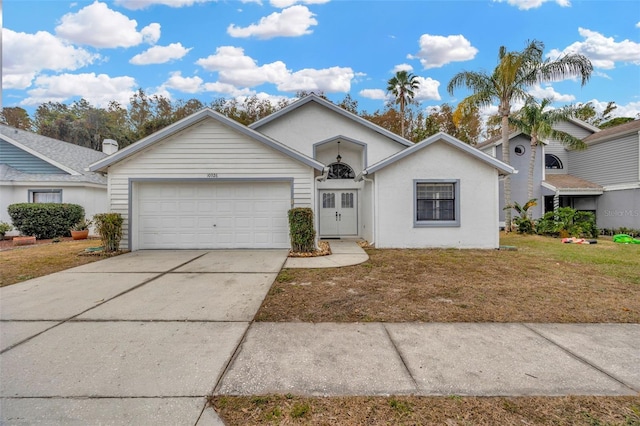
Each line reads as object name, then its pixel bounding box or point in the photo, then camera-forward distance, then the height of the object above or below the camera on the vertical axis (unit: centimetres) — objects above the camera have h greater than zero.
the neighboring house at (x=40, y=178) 1344 +180
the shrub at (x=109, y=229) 873 -39
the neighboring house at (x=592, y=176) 1556 +219
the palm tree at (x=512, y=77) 1362 +660
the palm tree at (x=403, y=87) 2478 +1097
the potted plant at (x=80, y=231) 1244 -62
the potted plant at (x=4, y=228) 1238 -47
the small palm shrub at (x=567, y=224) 1332 -50
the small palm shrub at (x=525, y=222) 1414 -42
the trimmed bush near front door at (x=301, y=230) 881 -45
